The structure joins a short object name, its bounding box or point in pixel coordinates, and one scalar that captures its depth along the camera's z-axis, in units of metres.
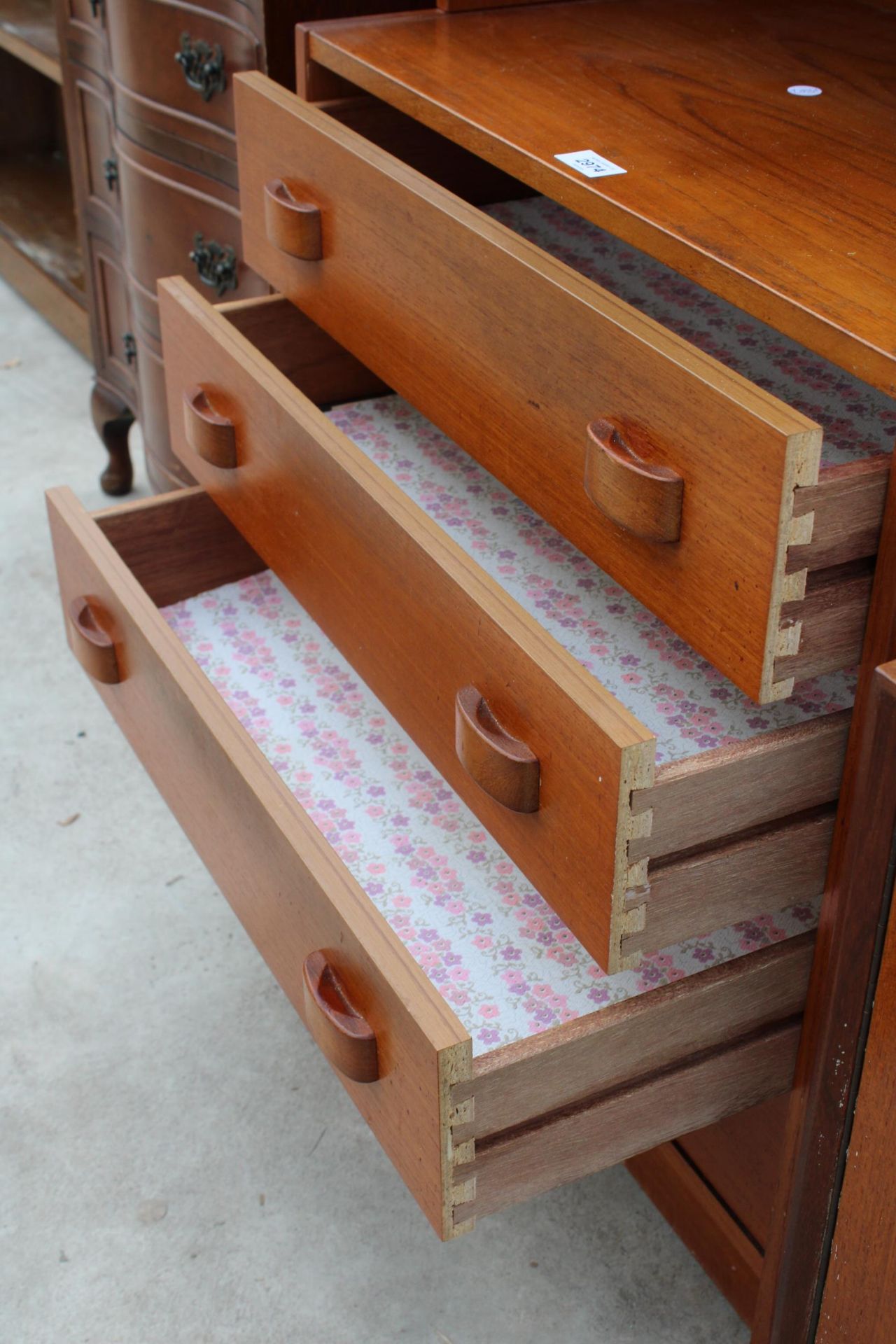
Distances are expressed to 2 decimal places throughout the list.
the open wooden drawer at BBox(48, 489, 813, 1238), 0.81
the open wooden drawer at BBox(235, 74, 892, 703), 0.70
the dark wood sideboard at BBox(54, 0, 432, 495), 1.43
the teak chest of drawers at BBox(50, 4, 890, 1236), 0.74
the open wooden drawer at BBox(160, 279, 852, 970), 0.76
